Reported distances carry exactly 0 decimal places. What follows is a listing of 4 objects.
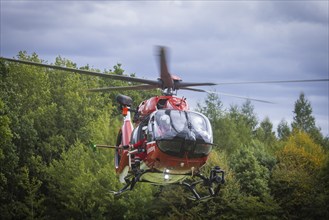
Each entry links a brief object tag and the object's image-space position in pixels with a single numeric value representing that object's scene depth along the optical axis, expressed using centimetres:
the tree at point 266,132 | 8422
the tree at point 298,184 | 5118
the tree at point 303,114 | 10662
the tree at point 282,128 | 10201
